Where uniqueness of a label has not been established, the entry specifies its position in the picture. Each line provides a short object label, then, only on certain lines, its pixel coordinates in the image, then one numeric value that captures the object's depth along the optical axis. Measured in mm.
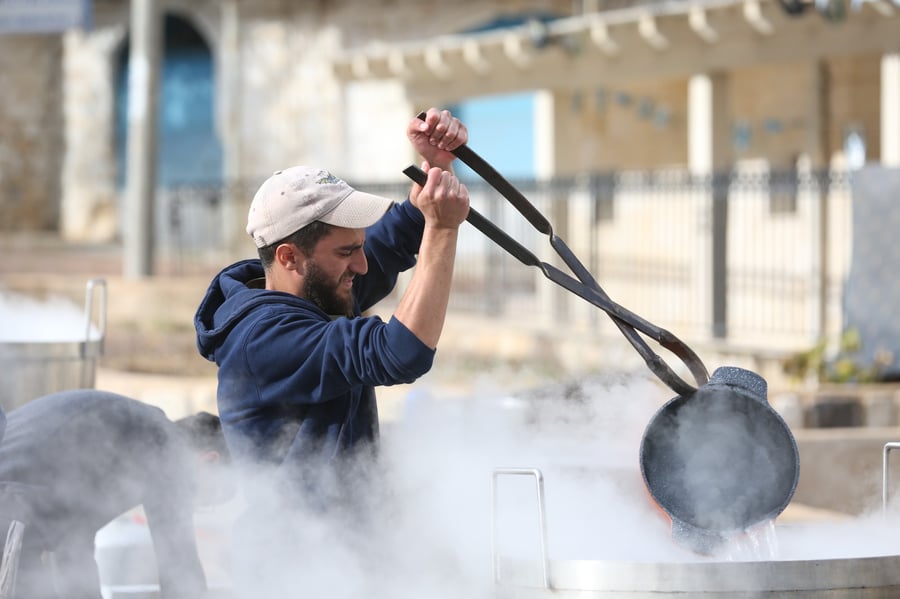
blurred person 5719
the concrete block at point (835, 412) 14617
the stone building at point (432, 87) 22672
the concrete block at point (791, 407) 14141
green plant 16656
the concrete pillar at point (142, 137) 23141
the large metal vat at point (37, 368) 8391
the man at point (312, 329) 4535
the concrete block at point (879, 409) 15062
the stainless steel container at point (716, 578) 4258
